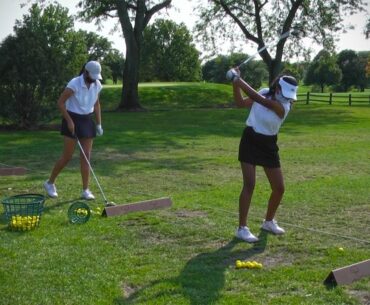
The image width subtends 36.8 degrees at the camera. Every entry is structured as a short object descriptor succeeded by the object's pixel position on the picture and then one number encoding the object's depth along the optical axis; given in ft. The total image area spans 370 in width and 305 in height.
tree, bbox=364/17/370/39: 138.91
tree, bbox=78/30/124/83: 301.84
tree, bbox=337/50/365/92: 268.00
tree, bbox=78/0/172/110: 100.73
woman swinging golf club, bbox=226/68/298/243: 18.60
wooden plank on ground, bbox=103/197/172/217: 22.90
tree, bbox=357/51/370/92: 260.89
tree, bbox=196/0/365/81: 121.29
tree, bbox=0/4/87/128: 60.34
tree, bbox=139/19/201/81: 255.91
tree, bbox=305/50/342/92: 253.44
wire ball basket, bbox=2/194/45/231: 20.34
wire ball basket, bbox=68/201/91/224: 21.59
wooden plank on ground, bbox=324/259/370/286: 15.37
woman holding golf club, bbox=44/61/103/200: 24.73
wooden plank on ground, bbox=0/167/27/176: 32.50
